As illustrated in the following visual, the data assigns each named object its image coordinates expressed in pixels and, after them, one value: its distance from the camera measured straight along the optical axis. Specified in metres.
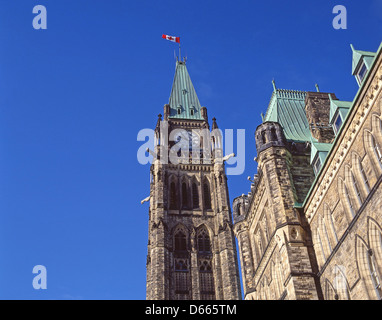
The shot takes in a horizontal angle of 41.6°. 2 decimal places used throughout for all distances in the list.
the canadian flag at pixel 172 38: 86.59
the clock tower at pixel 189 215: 55.91
